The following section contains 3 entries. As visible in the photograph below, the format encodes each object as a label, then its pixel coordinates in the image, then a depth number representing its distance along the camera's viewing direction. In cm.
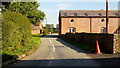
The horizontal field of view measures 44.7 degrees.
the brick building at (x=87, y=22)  3994
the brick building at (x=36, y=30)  6275
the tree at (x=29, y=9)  2630
